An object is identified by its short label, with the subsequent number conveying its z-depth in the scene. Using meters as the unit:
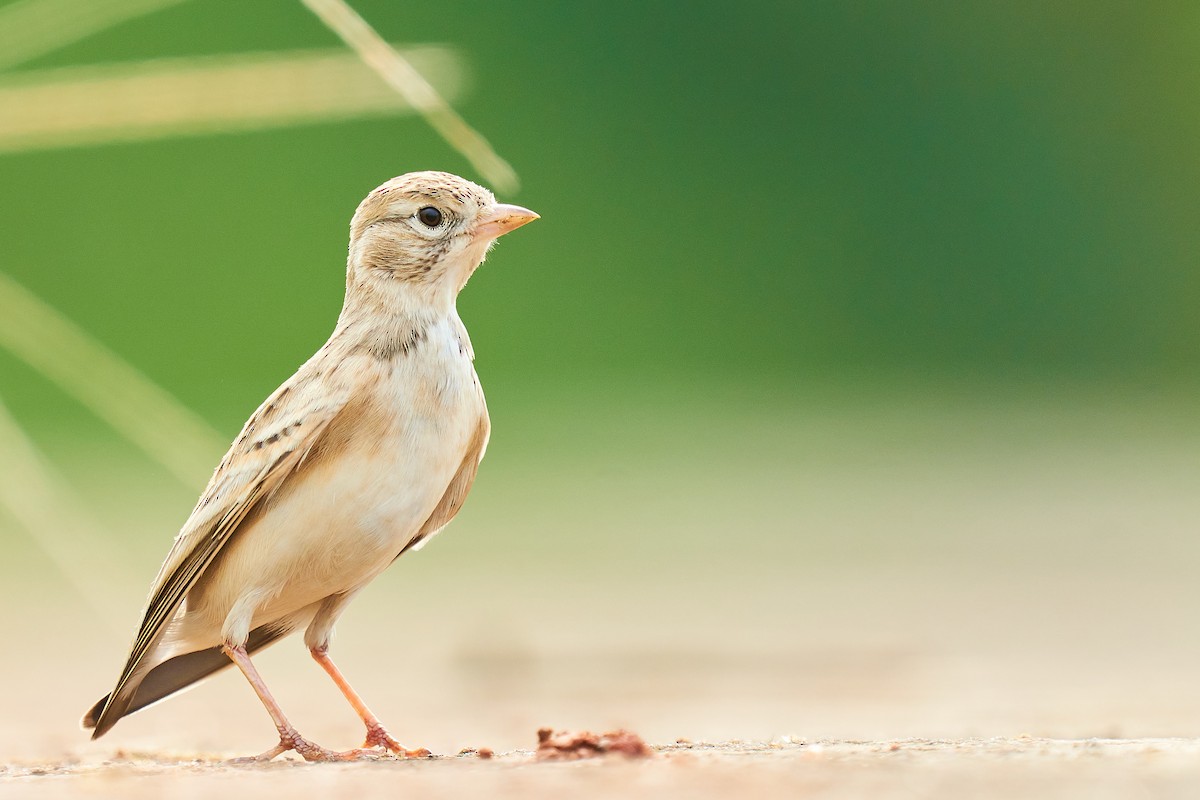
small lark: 7.75
